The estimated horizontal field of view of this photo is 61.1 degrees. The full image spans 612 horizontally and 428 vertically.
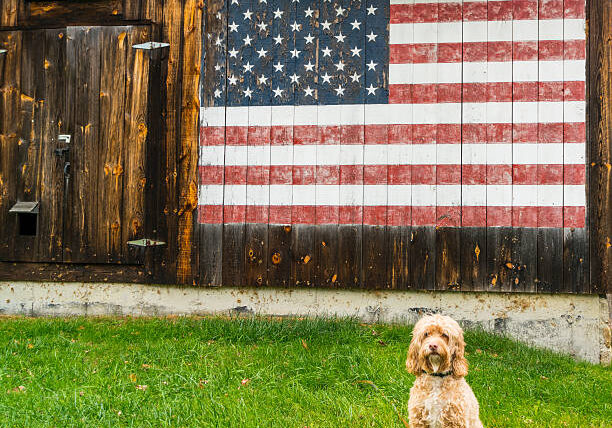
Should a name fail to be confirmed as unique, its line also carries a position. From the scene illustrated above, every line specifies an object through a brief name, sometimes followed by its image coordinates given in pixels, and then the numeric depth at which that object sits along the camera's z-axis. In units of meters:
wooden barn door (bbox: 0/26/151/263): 5.49
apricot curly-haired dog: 2.35
